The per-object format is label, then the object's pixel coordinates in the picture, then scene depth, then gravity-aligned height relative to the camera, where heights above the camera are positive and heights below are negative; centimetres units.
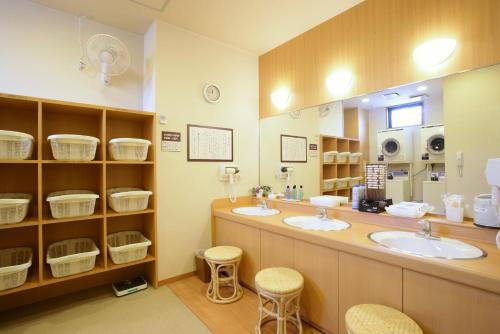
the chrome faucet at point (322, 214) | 216 -42
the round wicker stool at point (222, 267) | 215 -91
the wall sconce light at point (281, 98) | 284 +82
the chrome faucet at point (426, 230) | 156 -40
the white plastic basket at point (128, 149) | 218 +16
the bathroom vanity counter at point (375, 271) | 111 -61
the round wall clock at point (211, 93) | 275 +84
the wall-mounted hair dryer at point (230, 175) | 287 -10
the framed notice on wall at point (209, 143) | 267 +26
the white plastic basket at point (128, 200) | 218 -31
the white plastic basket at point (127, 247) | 216 -75
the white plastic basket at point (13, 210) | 172 -31
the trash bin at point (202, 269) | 254 -107
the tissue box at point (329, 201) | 228 -32
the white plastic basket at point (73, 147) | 190 +16
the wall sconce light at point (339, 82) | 224 +79
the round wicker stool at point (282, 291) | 159 -81
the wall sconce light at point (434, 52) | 167 +81
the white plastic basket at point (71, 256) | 192 -75
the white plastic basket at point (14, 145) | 172 +15
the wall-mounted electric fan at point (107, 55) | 228 +106
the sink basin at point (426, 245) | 135 -48
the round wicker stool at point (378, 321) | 116 -76
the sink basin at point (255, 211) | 258 -49
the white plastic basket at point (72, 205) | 192 -31
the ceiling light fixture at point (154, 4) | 215 +144
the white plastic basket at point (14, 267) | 172 -76
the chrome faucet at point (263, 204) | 276 -43
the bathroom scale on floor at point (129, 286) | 228 -114
